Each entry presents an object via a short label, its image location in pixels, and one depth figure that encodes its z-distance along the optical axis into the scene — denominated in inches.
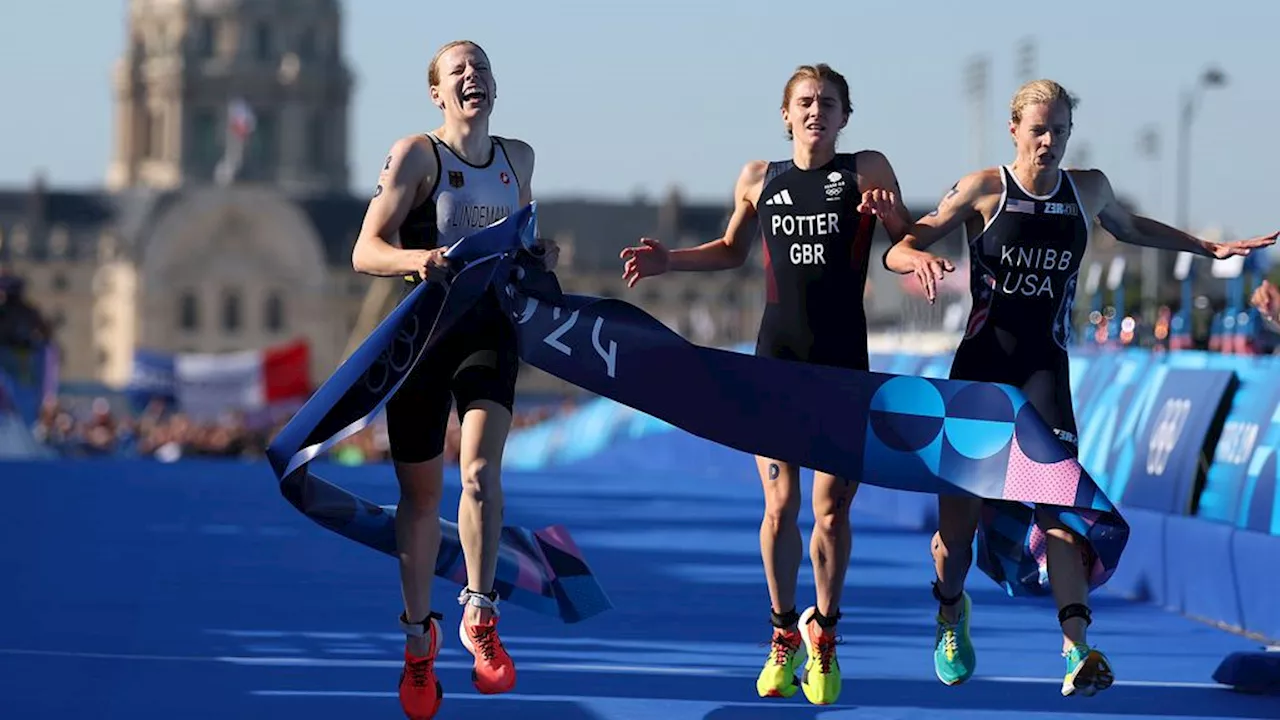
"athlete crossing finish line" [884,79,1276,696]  695.7
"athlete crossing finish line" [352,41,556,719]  672.4
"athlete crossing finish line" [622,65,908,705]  706.8
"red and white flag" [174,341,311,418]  5930.1
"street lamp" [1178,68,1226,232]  4151.1
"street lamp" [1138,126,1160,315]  2373.3
